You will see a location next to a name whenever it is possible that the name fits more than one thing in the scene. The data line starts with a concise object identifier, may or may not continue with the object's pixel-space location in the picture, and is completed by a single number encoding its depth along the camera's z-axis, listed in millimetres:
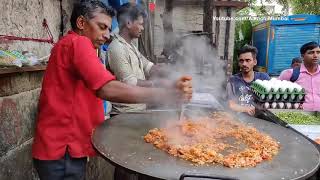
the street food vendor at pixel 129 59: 2834
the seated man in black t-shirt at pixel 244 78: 3581
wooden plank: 1726
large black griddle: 1372
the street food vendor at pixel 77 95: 1675
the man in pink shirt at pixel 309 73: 3848
